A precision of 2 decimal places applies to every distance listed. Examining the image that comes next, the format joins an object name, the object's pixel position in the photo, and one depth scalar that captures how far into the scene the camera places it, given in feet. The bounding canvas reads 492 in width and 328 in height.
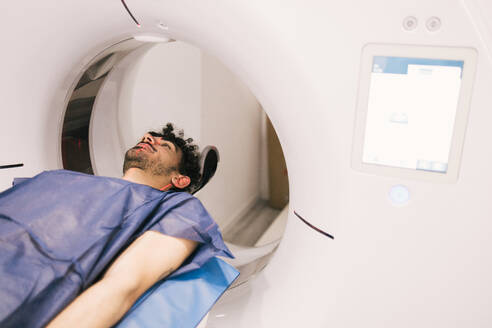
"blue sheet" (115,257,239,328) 2.69
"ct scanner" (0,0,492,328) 2.24
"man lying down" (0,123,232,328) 2.46
